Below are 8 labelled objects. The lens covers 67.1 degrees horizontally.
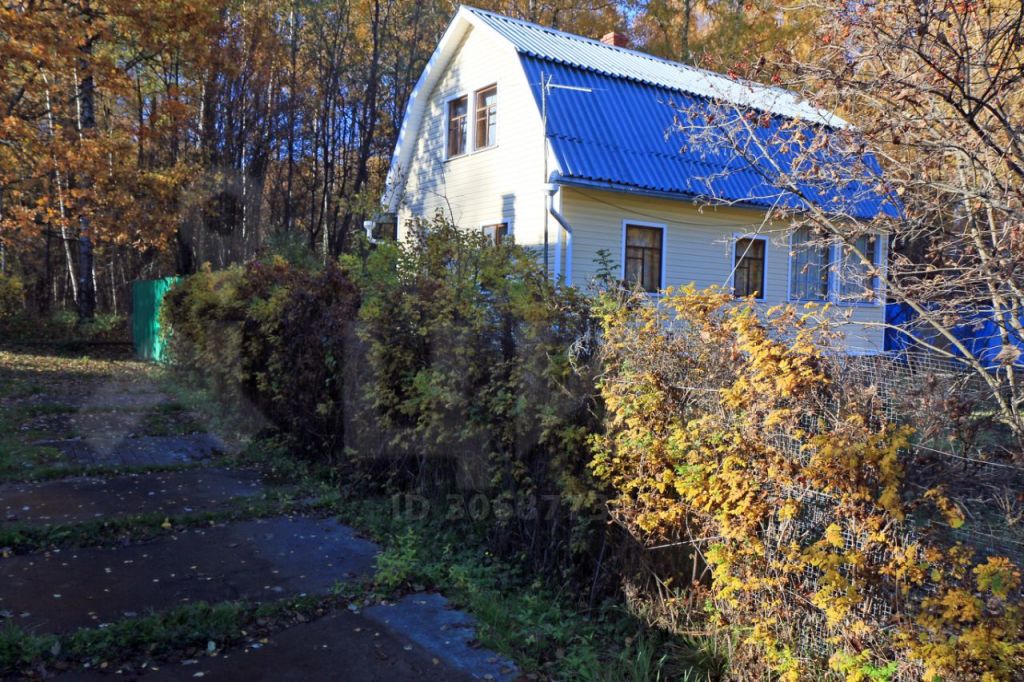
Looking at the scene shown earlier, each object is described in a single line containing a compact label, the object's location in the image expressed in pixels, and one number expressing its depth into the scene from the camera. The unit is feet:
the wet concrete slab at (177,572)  14.12
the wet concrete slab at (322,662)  12.08
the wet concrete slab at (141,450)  25.45
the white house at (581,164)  44.27
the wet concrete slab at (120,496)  19.36
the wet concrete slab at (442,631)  12.51
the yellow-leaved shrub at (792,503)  9.11
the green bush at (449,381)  14.84
